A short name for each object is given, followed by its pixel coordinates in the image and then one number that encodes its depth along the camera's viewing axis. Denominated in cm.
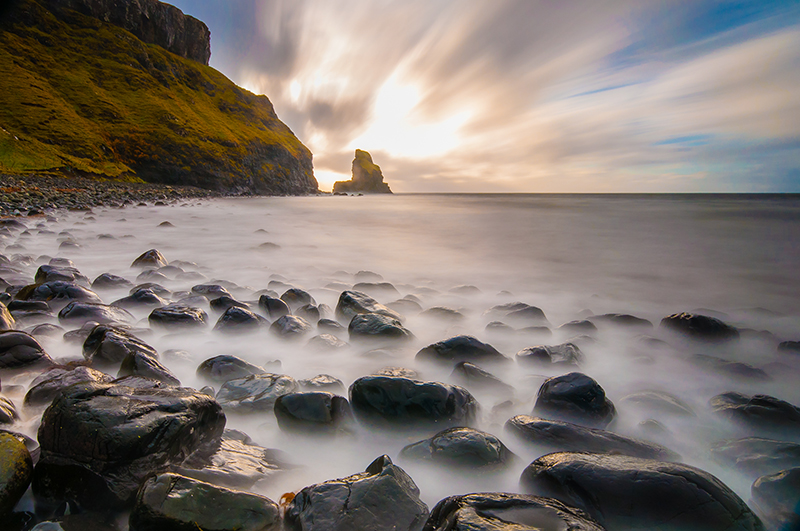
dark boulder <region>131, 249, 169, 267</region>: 509
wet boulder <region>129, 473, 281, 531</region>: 105
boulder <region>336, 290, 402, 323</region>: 327
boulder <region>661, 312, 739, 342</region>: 310
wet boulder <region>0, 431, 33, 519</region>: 108
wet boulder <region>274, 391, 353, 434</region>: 171
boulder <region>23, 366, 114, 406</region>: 164
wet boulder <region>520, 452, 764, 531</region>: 117
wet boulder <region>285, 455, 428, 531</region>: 110
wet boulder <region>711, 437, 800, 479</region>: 151
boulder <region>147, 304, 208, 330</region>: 283
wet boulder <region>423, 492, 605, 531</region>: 100
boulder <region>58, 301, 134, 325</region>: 273
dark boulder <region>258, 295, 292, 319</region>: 329
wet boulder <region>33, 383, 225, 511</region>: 118
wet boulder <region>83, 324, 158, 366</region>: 211
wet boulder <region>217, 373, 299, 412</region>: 185
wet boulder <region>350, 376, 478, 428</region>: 175
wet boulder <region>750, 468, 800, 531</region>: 127
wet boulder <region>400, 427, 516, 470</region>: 148
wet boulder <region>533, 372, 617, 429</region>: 187
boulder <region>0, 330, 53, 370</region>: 194
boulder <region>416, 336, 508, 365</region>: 248
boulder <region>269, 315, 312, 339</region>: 284
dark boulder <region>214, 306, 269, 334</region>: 290
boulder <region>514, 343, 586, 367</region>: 251
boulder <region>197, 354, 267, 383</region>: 216
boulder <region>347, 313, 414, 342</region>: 283
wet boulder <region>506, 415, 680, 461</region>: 158
